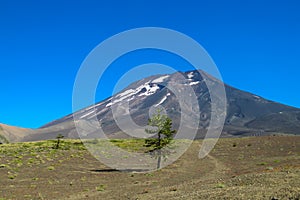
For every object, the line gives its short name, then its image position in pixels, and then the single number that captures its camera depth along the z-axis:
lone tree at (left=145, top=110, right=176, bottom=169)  50.80
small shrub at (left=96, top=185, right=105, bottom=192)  33.92
